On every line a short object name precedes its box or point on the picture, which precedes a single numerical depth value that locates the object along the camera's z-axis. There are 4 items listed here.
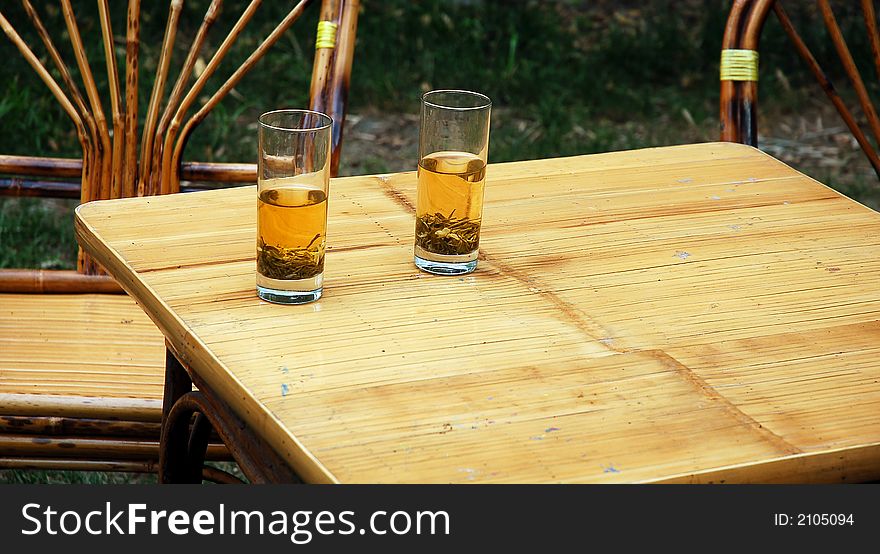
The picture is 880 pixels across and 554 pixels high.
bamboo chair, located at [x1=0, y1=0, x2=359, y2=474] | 2.77
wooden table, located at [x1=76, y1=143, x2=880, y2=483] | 2.25
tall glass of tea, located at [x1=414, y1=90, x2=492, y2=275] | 2.50
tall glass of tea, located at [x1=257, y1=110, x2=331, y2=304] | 2.43
